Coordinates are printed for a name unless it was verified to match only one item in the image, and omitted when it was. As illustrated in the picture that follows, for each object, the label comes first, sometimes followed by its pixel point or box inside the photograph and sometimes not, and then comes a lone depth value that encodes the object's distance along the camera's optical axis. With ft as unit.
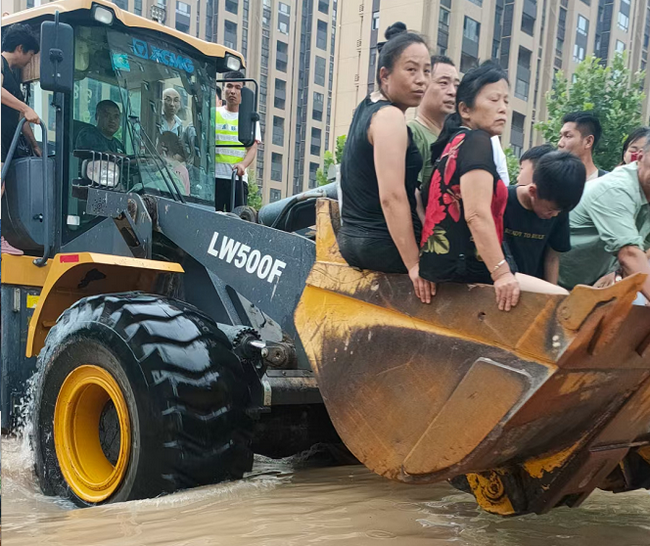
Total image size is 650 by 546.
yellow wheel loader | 9.43
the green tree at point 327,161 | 80.04
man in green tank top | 11.18
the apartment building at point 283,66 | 168.35
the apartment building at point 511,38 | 108.68
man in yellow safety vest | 20.99
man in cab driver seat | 17.76
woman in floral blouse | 9.37
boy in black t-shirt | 10.28
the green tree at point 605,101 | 45.11
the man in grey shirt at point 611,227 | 11.18
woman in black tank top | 10.25
